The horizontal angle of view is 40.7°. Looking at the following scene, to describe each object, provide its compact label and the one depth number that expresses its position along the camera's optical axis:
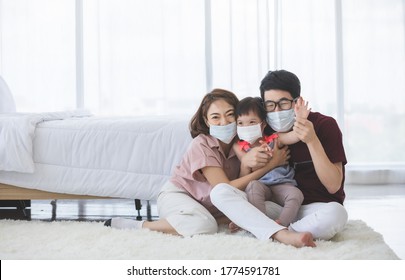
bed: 2.48
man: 1.89
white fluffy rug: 1.71
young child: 1.98
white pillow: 3.23
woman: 2.02
